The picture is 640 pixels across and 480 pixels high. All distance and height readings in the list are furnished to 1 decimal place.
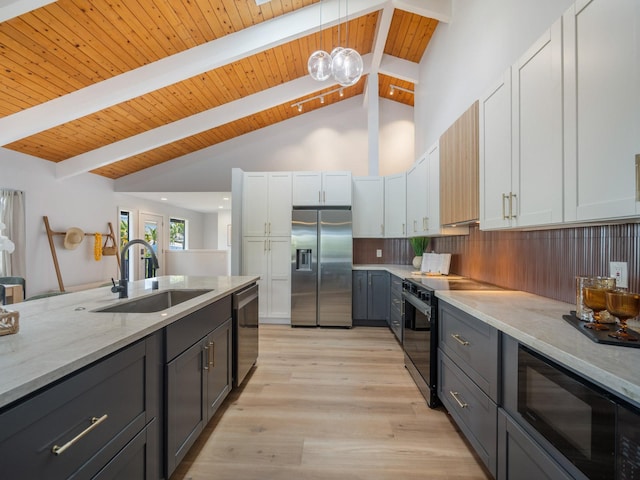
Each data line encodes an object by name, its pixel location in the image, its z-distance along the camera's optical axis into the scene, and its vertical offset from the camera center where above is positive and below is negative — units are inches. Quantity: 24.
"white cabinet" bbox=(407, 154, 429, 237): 136.6 +23.4
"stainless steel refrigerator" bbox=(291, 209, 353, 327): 167.9 -14.0
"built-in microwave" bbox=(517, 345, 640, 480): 29.1 -20.9
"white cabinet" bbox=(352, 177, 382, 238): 183.2 +23.1
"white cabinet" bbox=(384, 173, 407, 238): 175.8 +23.5
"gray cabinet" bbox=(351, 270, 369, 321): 171.0 -30.4
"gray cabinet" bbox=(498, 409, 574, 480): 38.3 -31.7
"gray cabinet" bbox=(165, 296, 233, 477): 54.6 -29.3
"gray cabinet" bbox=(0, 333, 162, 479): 27.9 -21.7
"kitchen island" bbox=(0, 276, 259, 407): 29.3 -13.3
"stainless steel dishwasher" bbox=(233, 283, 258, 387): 90.4 -30.2
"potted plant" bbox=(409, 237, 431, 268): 165.3 -0.6
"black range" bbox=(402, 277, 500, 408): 84.7 -26.5
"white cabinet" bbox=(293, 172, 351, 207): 177.2 +33.6
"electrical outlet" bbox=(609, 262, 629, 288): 53.9 -5.3
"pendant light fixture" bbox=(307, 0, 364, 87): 105.3 +65.6
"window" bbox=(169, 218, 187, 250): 336.6 +10.1
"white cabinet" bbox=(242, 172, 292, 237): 178.1 +23.9
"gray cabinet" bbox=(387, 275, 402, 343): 135.8 -32.2
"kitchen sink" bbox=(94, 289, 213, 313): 67.8 -15.5
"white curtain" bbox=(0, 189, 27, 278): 161.8 +6.7
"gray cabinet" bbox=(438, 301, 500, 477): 54.3 -29.2
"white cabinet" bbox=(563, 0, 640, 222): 39.8 +20.8
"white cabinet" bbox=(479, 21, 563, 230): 54.6 +22.9
